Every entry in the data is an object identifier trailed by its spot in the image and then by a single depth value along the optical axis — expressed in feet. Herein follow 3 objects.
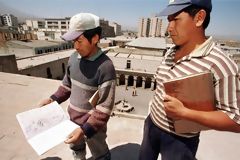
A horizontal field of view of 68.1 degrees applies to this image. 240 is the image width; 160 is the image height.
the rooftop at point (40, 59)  59.16
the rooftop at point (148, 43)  89.66
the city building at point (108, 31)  217.56
